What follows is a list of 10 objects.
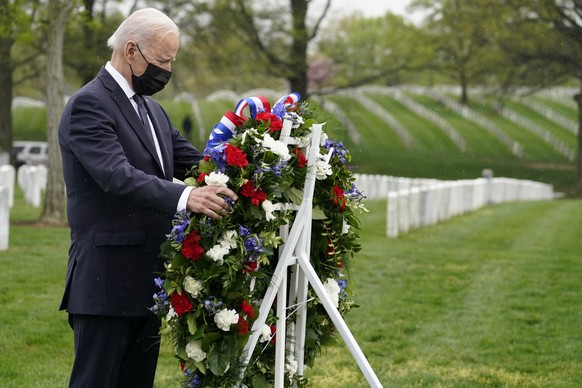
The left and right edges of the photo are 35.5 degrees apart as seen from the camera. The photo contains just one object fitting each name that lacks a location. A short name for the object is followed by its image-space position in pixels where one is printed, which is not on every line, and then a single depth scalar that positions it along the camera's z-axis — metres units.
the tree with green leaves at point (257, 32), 24.20
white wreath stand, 3.95
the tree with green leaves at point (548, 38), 29.69
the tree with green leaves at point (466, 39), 30.91
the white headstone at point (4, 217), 11.92
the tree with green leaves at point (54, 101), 16.08
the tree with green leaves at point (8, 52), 16.55
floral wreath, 3.71
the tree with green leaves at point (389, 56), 26.84
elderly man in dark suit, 3.83
